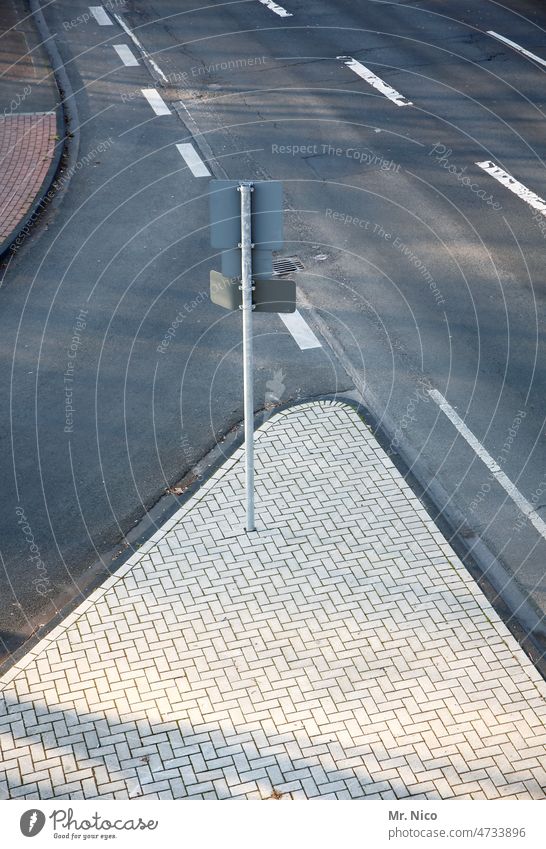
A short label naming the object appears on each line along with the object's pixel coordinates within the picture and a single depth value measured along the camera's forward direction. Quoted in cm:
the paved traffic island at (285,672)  764
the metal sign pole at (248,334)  848
